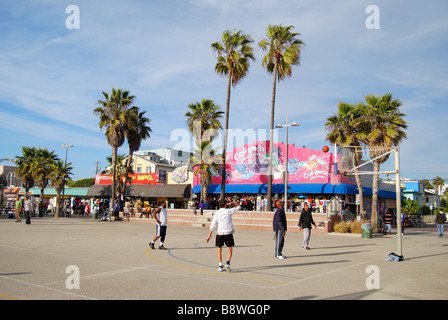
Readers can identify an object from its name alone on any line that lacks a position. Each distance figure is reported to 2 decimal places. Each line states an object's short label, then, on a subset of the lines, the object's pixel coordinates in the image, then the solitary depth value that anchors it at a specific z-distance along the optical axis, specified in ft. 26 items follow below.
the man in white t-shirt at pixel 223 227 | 31.01
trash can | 66.74
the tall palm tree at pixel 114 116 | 114.52
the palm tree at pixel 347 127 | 83.10
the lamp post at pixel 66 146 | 146.82
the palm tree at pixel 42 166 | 133.28
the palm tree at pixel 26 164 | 142.00
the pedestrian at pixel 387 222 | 79.06
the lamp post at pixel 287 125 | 89.70
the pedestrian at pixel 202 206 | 101.59
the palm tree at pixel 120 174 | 134.35
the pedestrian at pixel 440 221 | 73.72
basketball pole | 40.03
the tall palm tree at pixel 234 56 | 108.68
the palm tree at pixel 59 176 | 123.54
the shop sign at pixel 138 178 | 146.80
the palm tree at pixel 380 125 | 78.59
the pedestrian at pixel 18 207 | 88.22
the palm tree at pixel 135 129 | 116.67
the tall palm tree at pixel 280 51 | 99.55
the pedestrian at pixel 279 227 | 38.58
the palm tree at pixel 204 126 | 109.40
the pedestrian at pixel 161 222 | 43.04
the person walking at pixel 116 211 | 108.37
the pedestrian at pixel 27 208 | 82.07
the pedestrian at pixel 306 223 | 47.62
